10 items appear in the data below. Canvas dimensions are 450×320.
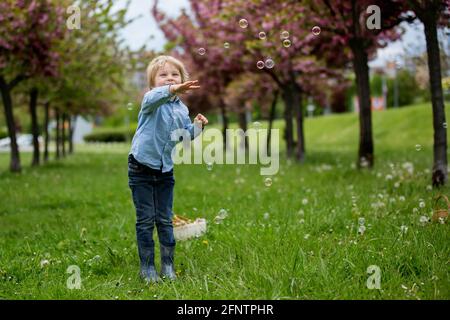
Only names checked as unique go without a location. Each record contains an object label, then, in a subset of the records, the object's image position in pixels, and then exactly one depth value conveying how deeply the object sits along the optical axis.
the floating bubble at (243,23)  6.99
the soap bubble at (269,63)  7.08
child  4.75
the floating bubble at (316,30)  7.21
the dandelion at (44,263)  5.24
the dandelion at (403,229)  5.27
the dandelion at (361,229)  5.47
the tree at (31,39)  12.97
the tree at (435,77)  8.66
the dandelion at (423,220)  5.58
